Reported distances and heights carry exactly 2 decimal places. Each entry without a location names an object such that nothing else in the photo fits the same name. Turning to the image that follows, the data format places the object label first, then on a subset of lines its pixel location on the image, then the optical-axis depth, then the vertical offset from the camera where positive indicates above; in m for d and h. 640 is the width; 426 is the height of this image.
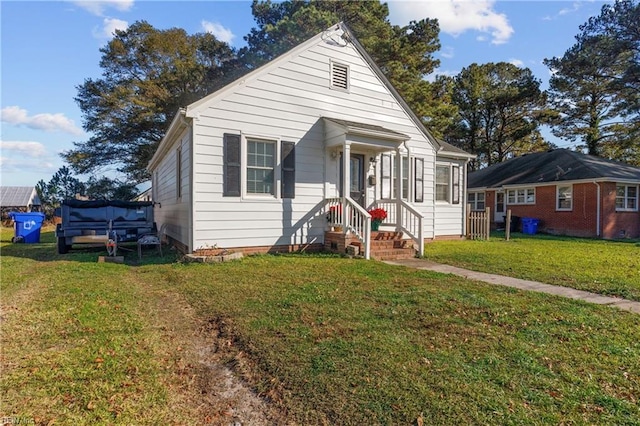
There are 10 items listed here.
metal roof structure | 34.50 +1.53
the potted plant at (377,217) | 9.66 -0.09
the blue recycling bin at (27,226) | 13.27 -0.56
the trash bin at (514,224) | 20.29 -0.53
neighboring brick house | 16.88 +1.13
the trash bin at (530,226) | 19.19 -0.60
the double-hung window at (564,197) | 18.27 +0.97
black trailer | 9.62 -0.32
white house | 8.26 +1.55
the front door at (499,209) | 22.36 +0.37
